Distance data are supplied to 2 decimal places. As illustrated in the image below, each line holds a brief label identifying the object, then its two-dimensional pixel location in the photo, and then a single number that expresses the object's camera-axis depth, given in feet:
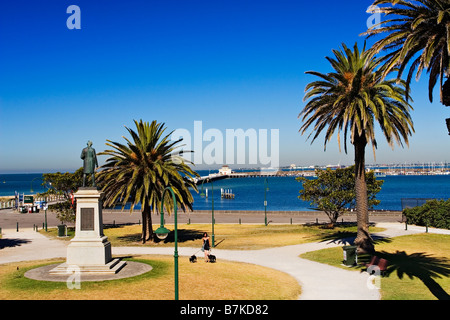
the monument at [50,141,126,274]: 69.21
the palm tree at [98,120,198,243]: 103.86
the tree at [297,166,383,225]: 136.77
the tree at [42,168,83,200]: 145.59
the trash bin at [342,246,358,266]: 76.13
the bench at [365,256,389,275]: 67.82
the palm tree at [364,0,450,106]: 49.14
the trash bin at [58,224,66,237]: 131.55
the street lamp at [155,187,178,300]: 42.06
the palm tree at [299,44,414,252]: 82.79
